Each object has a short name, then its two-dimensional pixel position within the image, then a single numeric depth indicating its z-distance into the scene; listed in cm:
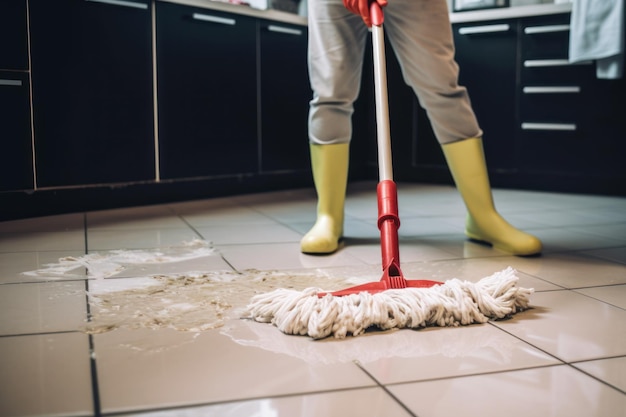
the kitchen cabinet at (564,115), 294
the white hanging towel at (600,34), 273
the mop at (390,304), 104
